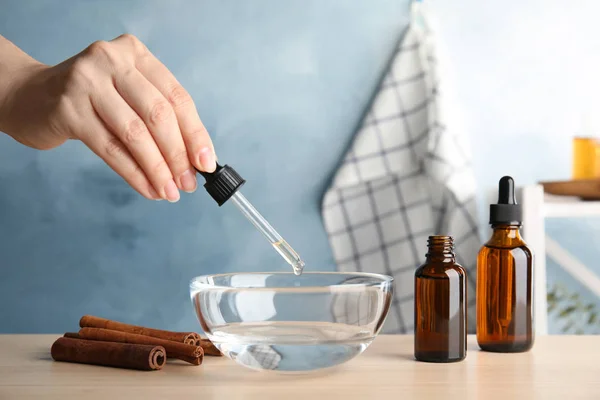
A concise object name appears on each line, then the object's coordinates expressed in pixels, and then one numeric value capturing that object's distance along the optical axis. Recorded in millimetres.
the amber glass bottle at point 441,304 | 814
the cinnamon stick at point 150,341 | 807
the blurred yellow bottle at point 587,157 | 1983
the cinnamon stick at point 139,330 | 862
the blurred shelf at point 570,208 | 1816
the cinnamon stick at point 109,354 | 777
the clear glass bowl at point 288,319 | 726
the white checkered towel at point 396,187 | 2117
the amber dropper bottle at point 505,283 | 868
